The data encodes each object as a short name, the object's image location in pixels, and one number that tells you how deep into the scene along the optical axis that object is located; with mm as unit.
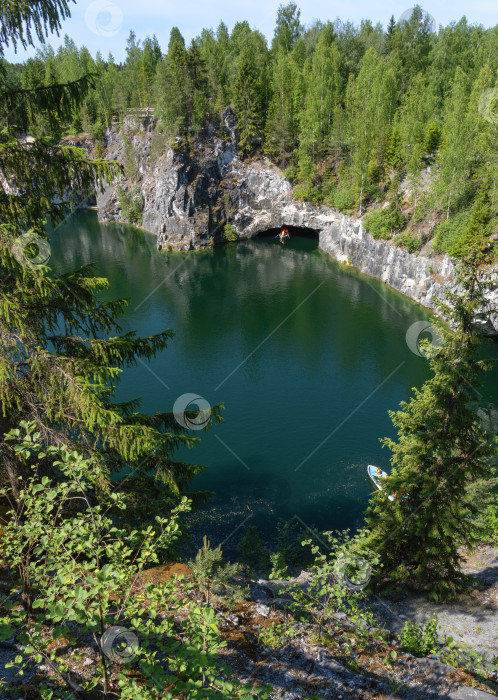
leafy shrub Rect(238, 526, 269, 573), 17047
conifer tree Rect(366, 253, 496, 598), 10891
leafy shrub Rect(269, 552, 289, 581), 12489
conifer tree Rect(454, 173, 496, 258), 35219
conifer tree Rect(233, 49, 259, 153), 64312
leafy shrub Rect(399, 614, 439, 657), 8523
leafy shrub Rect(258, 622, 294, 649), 7289
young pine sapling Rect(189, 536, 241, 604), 8226
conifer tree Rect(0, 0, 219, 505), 6977
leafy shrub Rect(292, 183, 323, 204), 62375
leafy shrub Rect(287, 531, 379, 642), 7938
